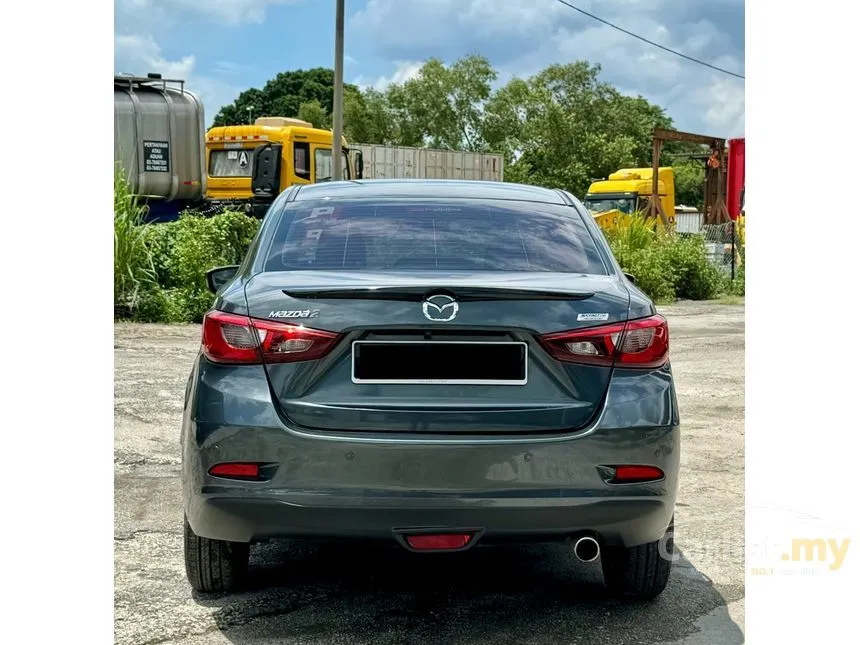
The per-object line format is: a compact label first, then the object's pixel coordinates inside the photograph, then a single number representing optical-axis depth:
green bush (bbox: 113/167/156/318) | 14.79
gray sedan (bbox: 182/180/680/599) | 3.68
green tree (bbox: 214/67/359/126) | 89.62
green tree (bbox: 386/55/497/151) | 73.31
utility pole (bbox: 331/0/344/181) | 20.44
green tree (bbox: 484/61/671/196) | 63.75
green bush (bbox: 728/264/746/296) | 23.92
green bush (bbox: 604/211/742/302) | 21.72
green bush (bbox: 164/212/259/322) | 15.17
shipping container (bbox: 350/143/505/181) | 33.91
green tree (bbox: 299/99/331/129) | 79.81
